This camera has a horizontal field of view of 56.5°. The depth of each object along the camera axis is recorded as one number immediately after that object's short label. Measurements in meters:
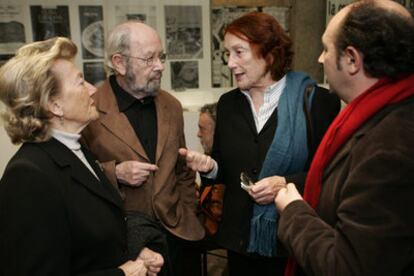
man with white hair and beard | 1.71
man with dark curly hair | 0.83
